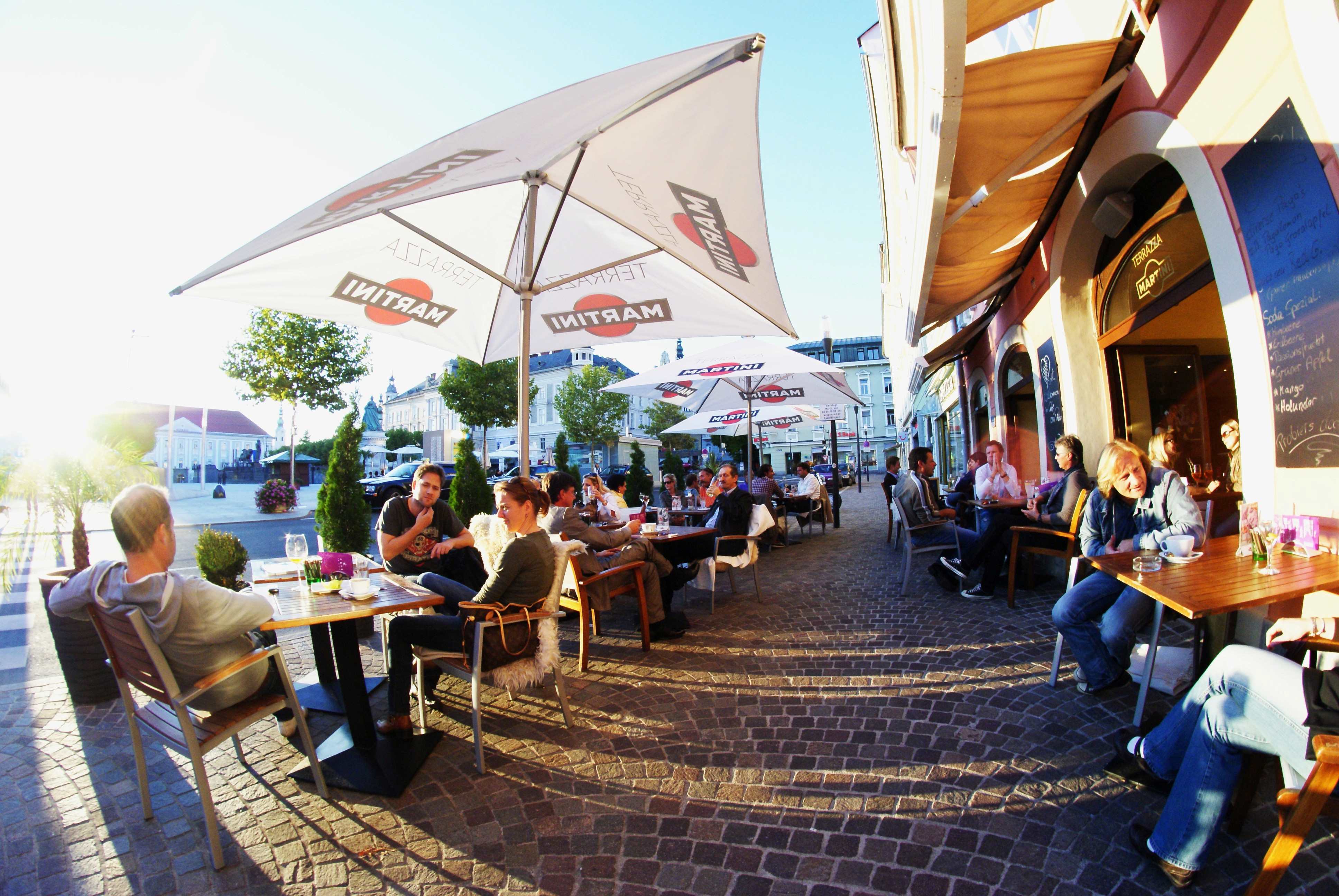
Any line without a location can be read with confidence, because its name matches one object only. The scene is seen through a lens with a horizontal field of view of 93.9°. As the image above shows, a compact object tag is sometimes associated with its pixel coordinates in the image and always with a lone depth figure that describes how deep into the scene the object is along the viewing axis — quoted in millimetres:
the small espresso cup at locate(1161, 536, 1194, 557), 3064
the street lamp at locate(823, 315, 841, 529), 13484
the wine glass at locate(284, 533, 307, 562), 3709
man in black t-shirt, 4566
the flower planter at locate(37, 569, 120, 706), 3857
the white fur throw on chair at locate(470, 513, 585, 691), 3156
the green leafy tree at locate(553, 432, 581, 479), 16672
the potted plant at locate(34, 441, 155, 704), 3875
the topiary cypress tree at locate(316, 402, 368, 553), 6504
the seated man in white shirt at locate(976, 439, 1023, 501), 7320
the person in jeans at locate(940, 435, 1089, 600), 5305
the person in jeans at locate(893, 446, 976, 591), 6203
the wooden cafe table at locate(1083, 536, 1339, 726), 2170
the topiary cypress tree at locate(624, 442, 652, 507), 15633
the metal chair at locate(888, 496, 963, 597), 6180
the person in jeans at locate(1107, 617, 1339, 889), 1733
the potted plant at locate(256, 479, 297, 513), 18797
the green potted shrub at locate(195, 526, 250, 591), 5211
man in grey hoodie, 2354
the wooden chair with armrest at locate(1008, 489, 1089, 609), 5021
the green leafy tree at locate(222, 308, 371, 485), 20875
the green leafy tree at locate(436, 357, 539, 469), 36375
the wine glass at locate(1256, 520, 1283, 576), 2639
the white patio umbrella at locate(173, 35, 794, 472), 3080
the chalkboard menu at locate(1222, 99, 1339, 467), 2750
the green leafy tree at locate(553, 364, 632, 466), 45938
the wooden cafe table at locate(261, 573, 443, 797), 2811
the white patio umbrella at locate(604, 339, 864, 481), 8422
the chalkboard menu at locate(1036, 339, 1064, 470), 6816
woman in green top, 3119
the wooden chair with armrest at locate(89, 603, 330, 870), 2322
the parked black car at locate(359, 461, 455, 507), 19719
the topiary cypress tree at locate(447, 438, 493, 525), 9156
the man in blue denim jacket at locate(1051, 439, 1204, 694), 3314
